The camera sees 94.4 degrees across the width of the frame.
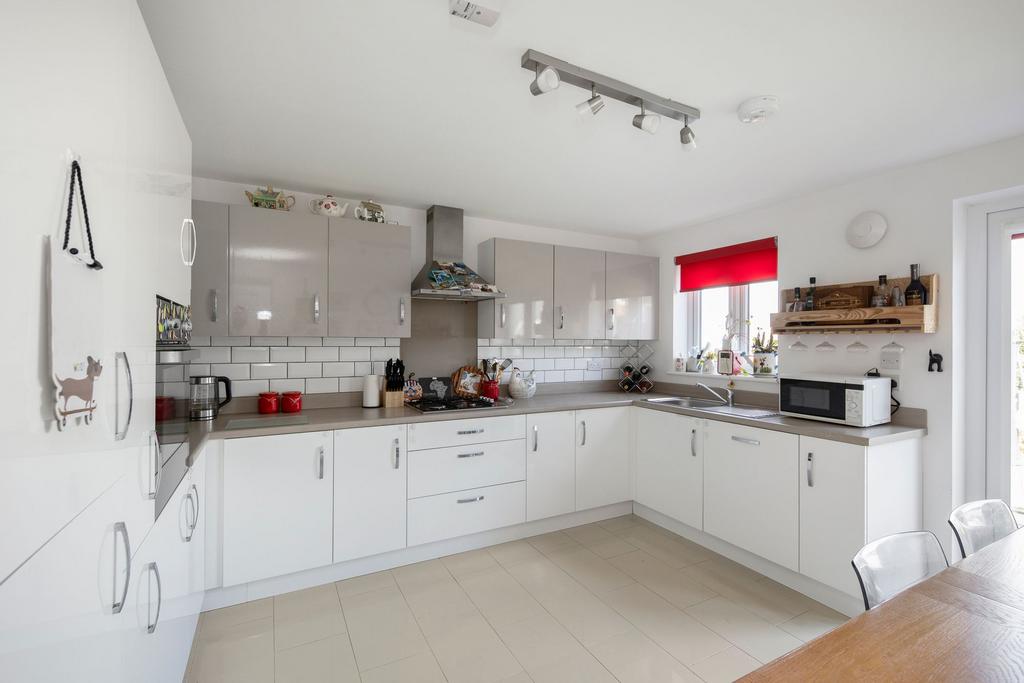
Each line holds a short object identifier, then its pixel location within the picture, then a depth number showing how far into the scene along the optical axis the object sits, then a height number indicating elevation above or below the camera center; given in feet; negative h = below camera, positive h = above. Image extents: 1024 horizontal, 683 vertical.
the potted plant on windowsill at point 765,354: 11.42 -0.34
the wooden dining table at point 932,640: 2.94 -2.07
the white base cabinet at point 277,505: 8.05 -2.93
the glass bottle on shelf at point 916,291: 8.36 +0.87
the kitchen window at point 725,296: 11.66 +1.19
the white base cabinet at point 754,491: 8.63 -2.94
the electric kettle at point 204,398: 8.80 -1.12
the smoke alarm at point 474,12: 4.60 +3.24
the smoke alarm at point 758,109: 6.37 +3.17
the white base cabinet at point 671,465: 10.44 -2.93
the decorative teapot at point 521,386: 12.19 -1.19
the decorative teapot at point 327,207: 9.89 +2.76
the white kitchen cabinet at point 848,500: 7.72 -2.71
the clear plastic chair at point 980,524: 5.24 -2.10
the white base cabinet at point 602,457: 11.54 -2.93
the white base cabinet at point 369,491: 8.91 -2.93
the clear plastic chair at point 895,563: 4.24 -2.11
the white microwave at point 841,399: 8.29 -1.08
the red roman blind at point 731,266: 11.35 +1.93
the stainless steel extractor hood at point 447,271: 10.68 +1.60
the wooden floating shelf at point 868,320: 8.29 +0.39
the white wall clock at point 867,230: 9.06 +2.14
